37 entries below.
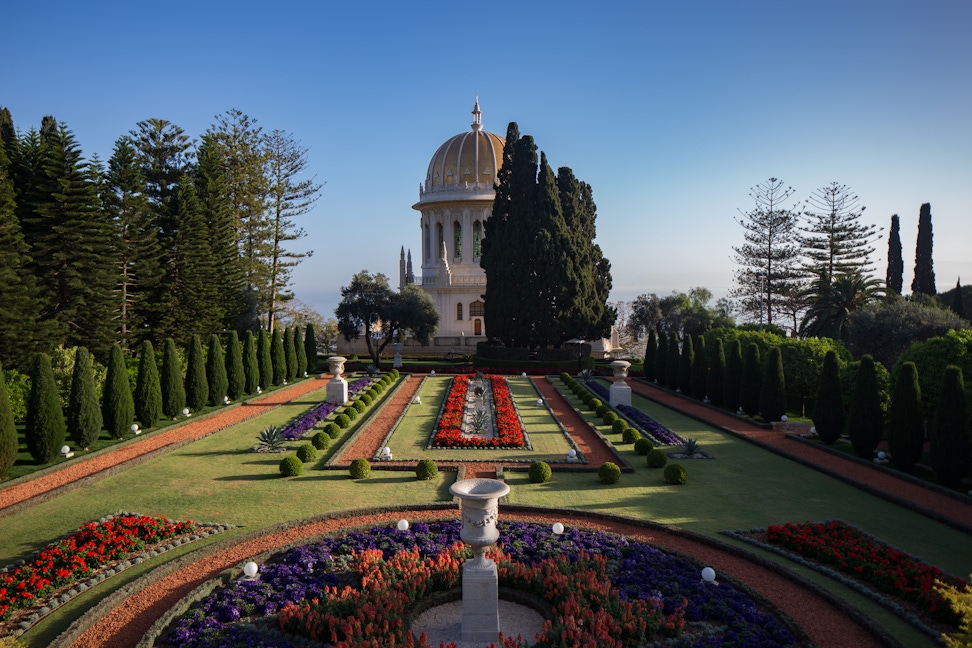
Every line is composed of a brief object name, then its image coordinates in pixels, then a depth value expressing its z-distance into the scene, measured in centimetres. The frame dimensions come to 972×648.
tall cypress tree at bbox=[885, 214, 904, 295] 4306
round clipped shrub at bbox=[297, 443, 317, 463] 1619
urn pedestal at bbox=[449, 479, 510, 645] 761
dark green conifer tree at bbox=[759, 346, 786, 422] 2169
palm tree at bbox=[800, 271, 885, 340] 3669
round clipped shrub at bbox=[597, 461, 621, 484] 1459
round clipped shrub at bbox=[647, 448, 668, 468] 1584
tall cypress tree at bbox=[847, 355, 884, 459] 1677
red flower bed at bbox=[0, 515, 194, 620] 889
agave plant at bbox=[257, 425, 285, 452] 1781
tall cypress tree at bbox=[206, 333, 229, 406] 2588
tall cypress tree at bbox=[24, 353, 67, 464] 1575
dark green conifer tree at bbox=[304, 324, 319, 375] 3878
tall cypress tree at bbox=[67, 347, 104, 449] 1725
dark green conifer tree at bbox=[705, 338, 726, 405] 2655
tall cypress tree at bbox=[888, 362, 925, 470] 1535
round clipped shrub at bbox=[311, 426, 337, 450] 1748
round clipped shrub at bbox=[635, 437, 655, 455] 1695
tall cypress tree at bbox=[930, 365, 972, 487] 1420
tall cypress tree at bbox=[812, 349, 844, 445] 1881
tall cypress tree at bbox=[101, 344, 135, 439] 1872
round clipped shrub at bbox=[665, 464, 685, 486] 1463
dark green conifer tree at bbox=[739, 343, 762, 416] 2341
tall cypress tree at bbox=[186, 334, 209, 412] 2397
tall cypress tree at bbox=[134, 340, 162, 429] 2062
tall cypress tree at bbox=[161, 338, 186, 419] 2227
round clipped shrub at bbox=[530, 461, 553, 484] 1473
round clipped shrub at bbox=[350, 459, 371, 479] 1494
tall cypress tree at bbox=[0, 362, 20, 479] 1454
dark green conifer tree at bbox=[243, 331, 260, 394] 2908
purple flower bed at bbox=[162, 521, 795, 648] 788
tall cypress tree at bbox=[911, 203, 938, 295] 4206
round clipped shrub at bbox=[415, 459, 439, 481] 1491
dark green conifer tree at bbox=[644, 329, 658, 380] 3644
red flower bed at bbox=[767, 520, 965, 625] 859
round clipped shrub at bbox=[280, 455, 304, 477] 1510
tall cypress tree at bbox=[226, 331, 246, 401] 2756
